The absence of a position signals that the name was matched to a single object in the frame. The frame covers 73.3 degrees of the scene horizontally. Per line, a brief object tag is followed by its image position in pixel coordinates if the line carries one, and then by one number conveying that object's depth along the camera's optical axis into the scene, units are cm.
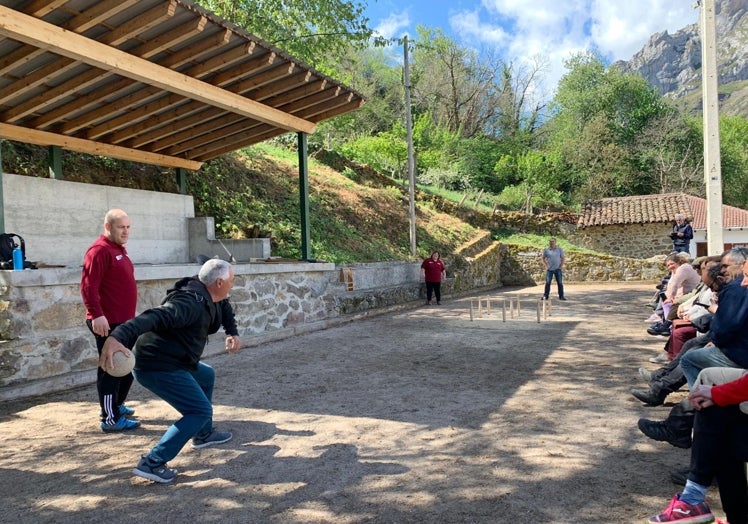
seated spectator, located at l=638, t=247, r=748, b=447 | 327
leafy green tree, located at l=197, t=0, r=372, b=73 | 1531
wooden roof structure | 584
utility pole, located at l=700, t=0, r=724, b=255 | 784
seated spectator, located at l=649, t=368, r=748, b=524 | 249
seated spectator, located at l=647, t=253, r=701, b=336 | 657
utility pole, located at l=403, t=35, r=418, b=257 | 1634
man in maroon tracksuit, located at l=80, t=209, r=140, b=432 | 416
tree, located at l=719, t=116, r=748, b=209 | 3866
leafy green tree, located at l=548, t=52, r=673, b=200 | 3322
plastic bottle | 539
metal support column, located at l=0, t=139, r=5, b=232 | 567
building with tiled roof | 2373
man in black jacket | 310
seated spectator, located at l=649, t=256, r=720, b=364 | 390
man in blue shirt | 1429
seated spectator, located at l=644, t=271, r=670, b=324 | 875
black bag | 536
